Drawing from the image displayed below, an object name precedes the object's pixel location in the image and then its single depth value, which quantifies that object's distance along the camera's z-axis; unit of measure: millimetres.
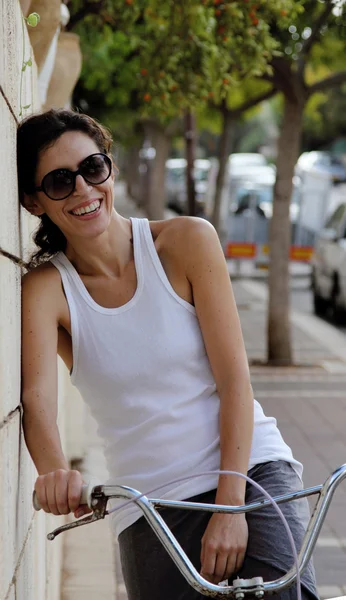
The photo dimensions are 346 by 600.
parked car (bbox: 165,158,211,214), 43344
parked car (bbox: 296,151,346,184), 51125
